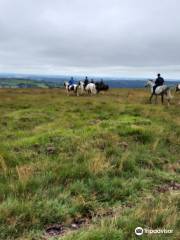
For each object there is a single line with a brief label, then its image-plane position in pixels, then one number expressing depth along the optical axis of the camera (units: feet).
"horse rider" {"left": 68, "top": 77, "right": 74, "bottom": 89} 134.21
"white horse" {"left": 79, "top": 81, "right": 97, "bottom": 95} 129.70
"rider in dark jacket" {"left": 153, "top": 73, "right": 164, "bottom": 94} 98.17
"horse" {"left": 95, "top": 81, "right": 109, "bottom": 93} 134.06
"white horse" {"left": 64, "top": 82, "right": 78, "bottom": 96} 131.71
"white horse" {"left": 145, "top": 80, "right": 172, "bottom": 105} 93.51
